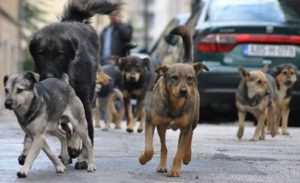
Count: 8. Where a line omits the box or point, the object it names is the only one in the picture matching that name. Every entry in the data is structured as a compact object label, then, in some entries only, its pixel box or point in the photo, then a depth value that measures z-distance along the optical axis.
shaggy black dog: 8.98
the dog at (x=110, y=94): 14.84
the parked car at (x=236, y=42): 14.63
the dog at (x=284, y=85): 14.18
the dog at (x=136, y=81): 14.28
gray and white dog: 7.93
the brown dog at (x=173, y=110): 8.09
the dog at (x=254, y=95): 12.95
